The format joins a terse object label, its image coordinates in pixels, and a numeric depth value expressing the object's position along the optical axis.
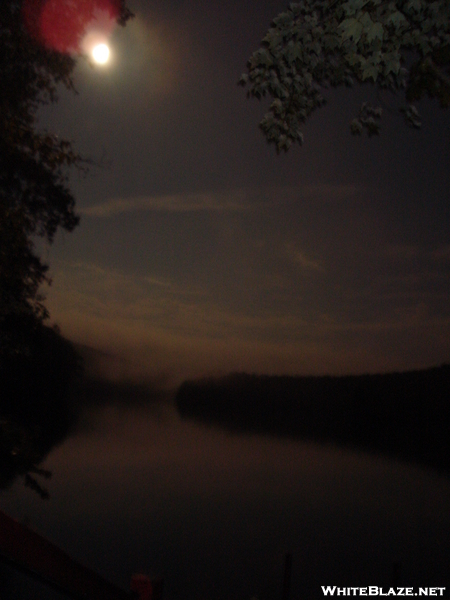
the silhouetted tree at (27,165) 5.61
